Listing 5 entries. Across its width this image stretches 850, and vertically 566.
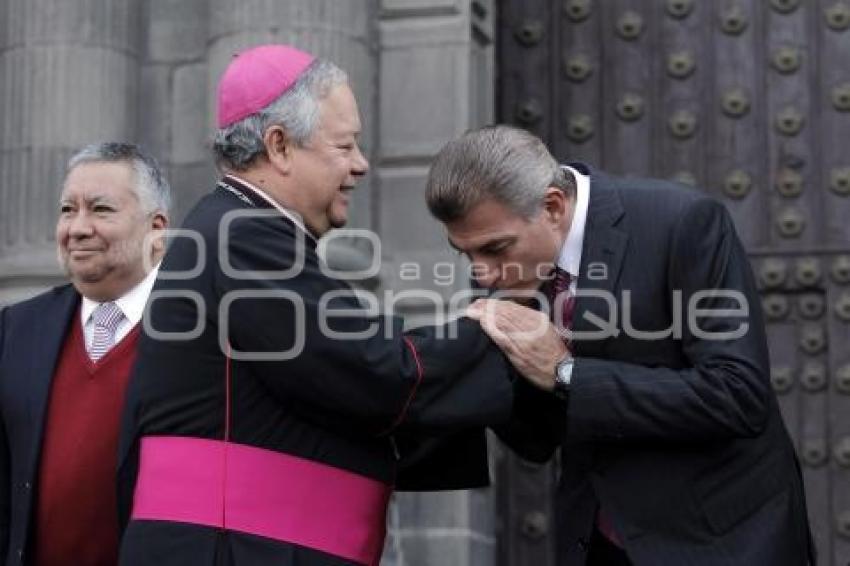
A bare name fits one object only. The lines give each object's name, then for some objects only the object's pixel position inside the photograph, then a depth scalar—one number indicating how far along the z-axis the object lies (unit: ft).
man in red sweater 20.90
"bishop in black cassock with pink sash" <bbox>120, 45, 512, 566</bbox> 18.06
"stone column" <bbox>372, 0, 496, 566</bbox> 32.27
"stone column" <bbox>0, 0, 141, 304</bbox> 32.80
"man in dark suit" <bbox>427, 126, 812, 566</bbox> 18.84
